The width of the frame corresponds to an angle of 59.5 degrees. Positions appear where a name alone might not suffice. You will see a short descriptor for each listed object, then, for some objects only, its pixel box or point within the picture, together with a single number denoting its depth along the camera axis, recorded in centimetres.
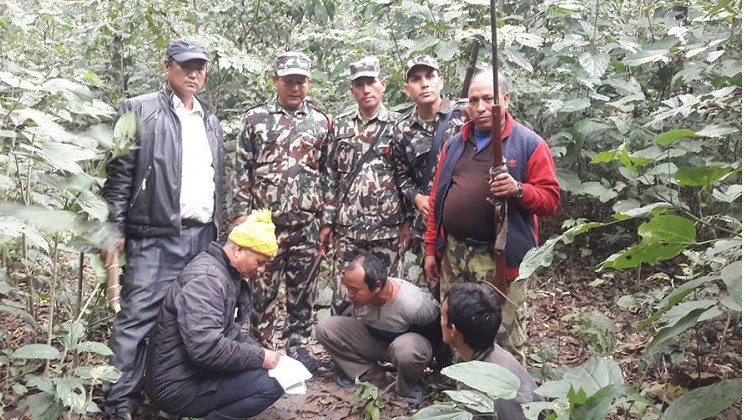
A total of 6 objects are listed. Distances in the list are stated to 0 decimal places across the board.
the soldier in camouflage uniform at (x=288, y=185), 411
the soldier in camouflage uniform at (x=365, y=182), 411
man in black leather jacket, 337
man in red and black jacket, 322
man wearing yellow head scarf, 312
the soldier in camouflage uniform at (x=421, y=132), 396
